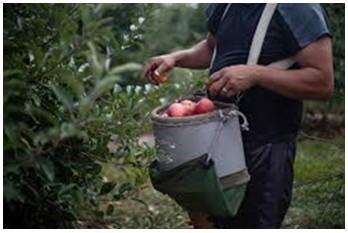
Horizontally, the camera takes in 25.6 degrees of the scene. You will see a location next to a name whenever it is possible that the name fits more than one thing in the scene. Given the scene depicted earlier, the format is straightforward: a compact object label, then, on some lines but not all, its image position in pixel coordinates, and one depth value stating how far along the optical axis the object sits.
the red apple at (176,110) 2.28
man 2.22
